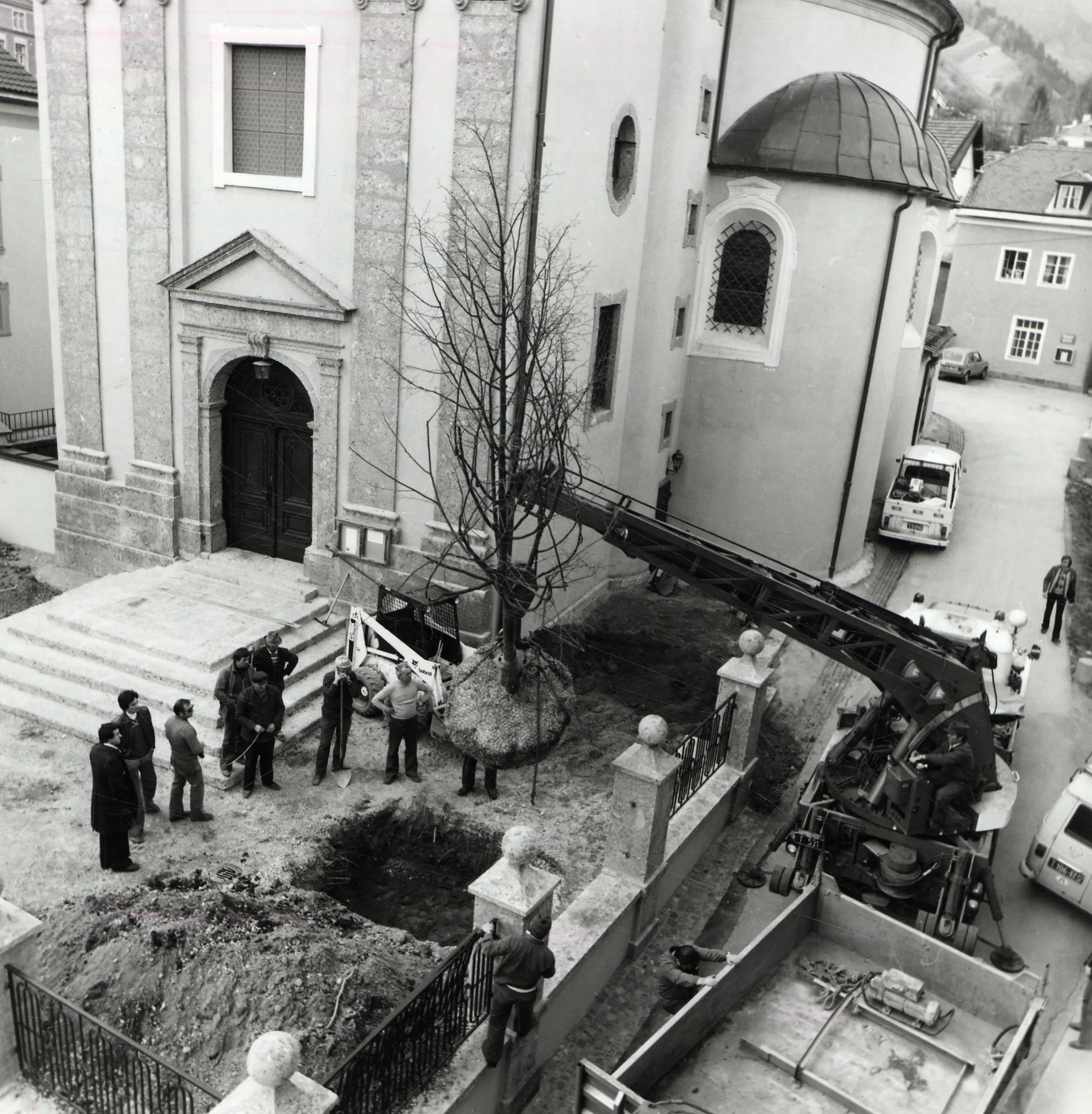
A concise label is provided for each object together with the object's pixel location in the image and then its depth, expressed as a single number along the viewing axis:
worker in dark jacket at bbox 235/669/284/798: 12.11
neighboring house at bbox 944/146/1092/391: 39.22
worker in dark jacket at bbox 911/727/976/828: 11.23
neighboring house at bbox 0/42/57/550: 24.12
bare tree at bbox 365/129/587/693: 11.72
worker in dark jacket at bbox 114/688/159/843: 10.92
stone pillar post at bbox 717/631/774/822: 12.86
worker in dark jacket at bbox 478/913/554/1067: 7.91
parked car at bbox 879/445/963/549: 22.58
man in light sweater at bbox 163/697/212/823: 11.27
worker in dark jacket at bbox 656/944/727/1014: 9.01
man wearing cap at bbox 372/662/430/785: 12.59
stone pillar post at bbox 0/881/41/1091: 7.27
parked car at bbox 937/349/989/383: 39.59
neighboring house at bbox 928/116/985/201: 36.44
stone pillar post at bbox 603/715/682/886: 10.41
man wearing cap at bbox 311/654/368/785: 12.41
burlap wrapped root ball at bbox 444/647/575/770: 11.67
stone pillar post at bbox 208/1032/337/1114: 6.05
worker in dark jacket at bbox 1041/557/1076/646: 18.83
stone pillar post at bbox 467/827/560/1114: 8.08
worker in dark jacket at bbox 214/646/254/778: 12.05
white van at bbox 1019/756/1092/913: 11.84
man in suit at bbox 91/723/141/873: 10.45
